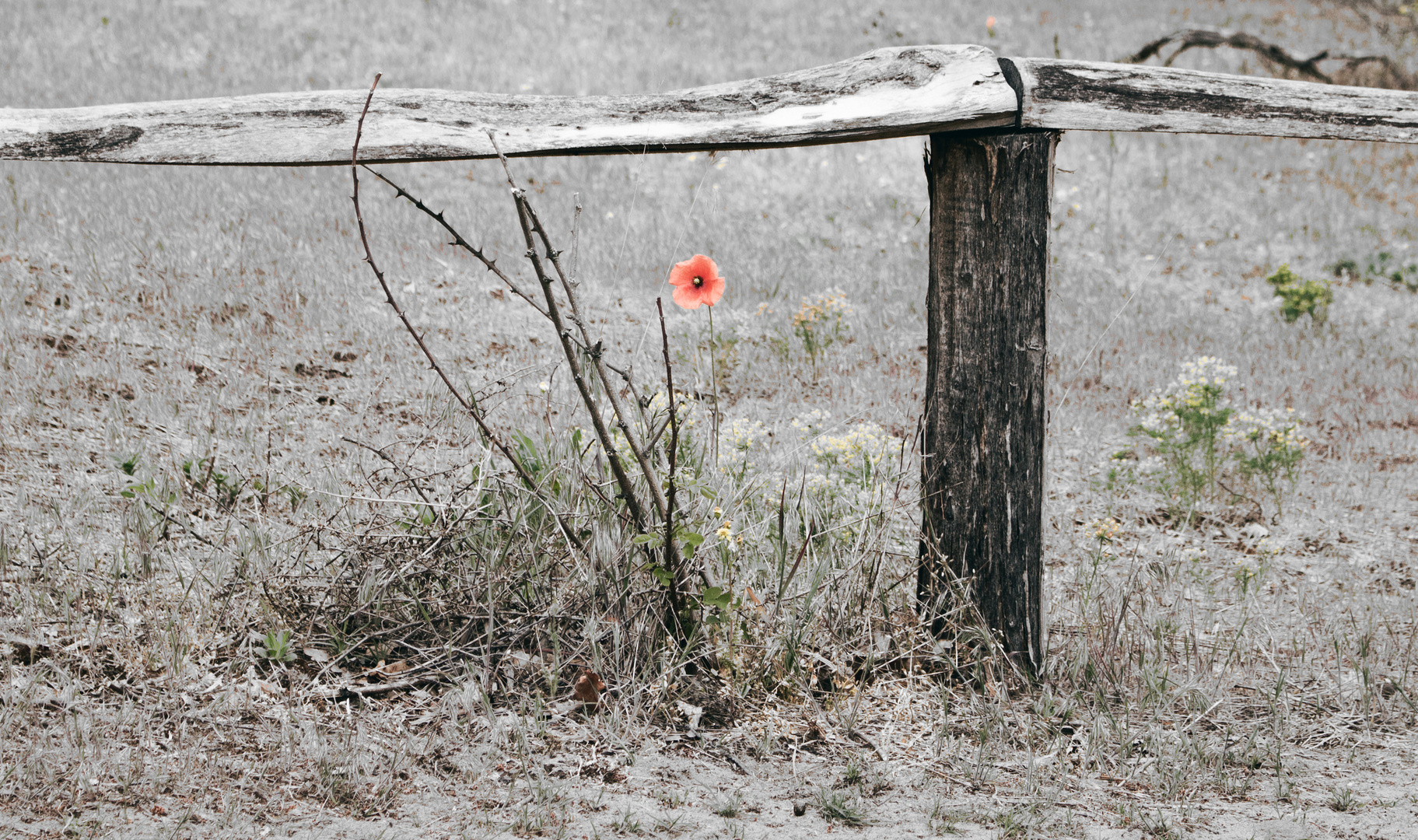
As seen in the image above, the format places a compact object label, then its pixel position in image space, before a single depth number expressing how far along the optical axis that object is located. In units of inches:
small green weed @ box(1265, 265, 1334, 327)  574.6
